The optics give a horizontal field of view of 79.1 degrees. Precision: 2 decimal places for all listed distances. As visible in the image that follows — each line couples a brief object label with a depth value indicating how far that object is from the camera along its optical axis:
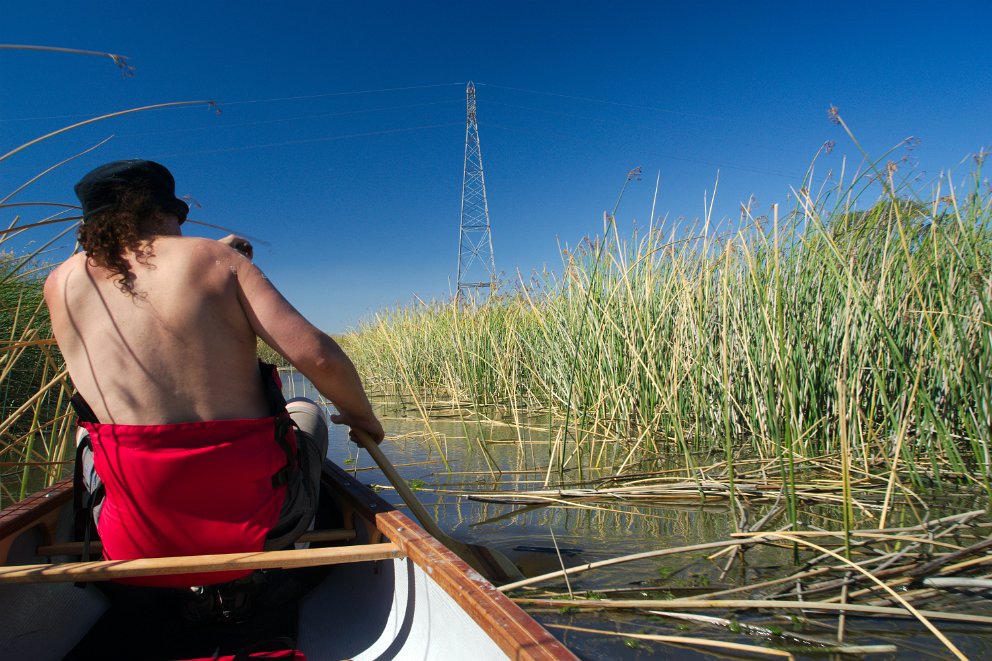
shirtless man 1.36
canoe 1.22
